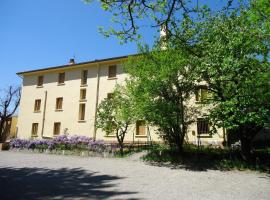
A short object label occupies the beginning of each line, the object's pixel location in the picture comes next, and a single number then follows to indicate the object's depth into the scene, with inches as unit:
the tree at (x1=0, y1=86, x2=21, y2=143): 1242.3
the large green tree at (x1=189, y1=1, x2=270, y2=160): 416.8
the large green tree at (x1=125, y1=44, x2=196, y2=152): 488.3
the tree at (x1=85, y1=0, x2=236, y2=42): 216.5
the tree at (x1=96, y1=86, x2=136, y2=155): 596.0
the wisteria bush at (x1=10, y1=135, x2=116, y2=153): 652.0
